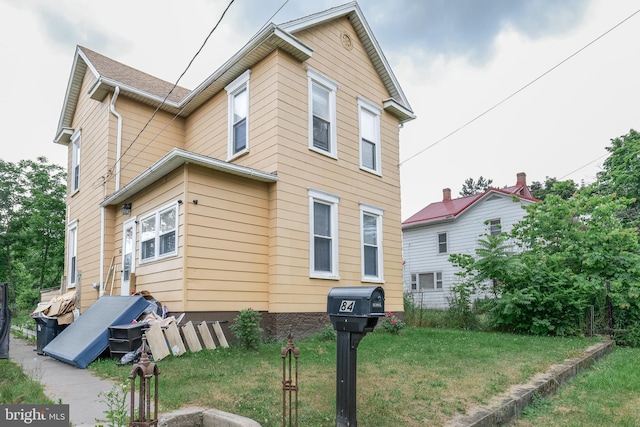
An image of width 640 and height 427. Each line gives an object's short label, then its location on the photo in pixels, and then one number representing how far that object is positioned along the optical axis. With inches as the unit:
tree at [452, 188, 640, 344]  385.7
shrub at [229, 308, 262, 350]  293.9
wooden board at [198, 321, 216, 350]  296.8
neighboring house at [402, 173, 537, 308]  816.3
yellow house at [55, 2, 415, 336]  331.6
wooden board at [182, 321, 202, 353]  285.9
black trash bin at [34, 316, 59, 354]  340.8
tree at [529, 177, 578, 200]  1351.5
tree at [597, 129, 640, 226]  794.9
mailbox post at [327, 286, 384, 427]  134.3
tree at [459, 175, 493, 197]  2174.0
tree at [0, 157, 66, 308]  855.1
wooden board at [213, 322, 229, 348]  306.0
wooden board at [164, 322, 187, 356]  273.7
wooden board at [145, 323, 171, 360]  260.7
